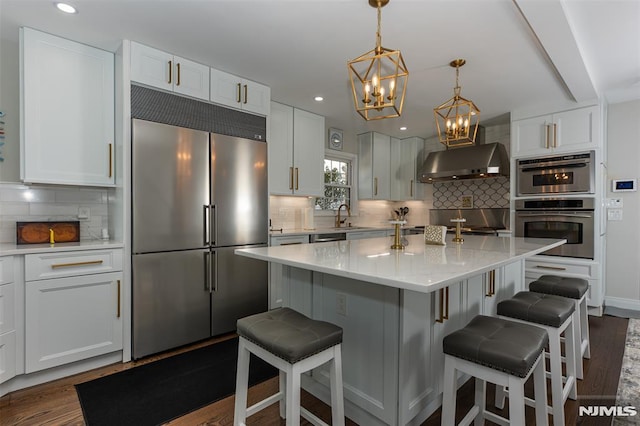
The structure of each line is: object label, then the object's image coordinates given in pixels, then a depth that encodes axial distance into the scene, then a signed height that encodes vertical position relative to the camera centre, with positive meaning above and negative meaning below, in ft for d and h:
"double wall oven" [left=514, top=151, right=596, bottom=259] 11.70 +0.40
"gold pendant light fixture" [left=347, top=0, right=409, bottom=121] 5.53 +2.25
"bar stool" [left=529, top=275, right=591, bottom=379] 7.27 -1.84
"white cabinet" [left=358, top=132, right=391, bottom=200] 16.74 +2.33
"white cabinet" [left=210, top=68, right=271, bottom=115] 9.70 +3.71
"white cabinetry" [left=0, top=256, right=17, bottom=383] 6.57 -2.29
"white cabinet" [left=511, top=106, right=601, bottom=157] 11.64 +3.02
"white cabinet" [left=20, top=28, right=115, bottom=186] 7.51 +2.42
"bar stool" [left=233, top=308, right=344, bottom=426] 4.13 -1.88
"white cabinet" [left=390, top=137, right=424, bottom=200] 17.93 +2.47
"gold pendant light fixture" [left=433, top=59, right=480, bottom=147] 8.37 +2.29
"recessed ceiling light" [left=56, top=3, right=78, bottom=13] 6.73 +4.23
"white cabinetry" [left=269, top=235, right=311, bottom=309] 10.99 -2.32
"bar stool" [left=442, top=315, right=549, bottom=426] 3.94 -1.87
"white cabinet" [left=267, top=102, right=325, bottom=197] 12.48 +2.40
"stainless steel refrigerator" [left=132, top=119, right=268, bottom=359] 8.25 -0.60
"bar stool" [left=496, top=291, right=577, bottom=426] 5.29 -1.99
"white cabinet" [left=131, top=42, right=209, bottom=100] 8.25 +3.73
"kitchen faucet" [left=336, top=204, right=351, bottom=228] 16.34 -0.36
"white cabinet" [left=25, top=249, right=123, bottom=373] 7.01 -2.21
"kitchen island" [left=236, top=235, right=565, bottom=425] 4.81 -1.74
